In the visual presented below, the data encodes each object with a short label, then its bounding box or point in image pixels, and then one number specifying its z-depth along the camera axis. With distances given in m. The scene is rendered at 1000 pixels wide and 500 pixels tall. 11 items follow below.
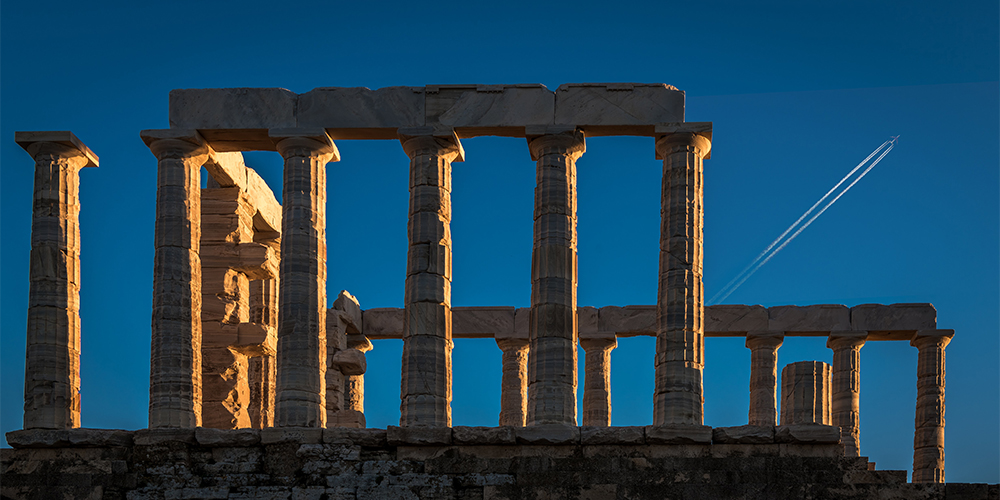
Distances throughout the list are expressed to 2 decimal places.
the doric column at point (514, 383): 41.50
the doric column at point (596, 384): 40.66
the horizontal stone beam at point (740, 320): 39.38
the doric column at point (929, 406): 38.25
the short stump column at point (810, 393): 33.94
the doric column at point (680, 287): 27.45
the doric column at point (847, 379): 38.94
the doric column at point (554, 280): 27.70
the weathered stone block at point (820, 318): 39.59
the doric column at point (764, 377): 39.72
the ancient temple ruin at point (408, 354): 25.36
